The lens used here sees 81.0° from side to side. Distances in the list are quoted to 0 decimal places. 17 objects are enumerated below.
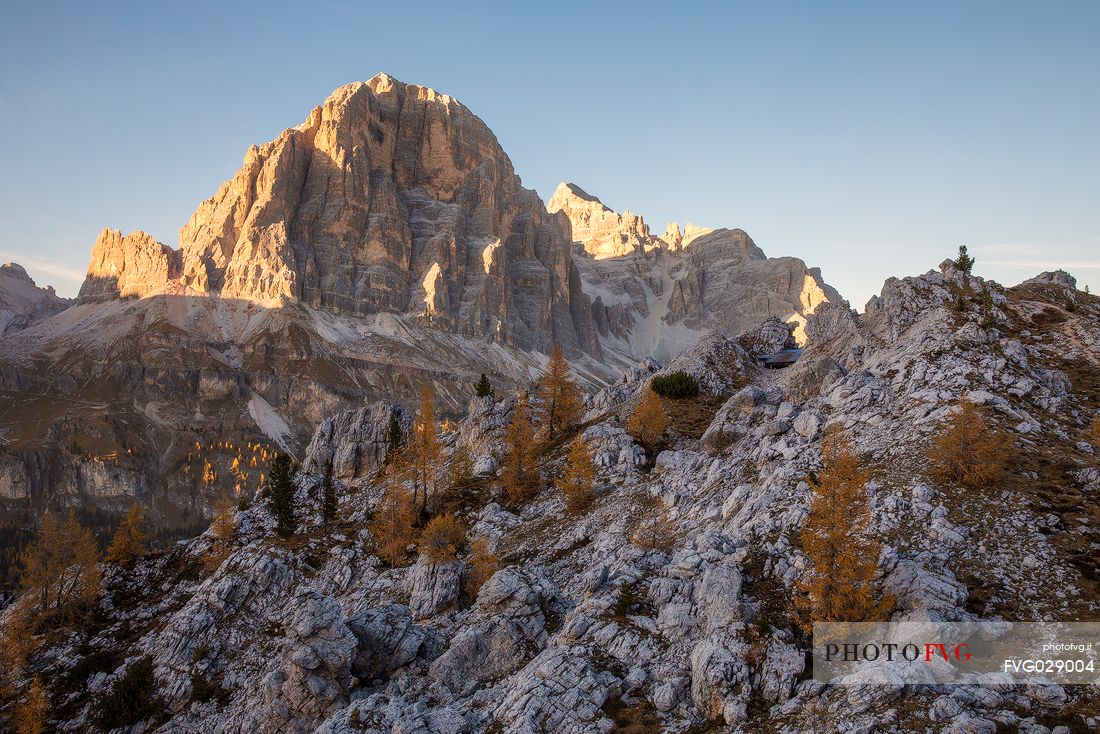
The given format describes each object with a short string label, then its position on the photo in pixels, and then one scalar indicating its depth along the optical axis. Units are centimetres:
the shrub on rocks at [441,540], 5215
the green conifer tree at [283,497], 7144
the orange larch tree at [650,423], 6788
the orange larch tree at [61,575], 6581
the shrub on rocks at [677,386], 7925
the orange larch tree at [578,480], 6031
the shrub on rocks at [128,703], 5016
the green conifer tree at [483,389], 9106
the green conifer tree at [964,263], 6444
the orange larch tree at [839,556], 2947
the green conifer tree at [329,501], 7200
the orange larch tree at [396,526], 6109
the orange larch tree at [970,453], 3619
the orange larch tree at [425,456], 6694
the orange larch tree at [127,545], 7275
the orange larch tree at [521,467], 6731
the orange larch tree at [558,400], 8162
